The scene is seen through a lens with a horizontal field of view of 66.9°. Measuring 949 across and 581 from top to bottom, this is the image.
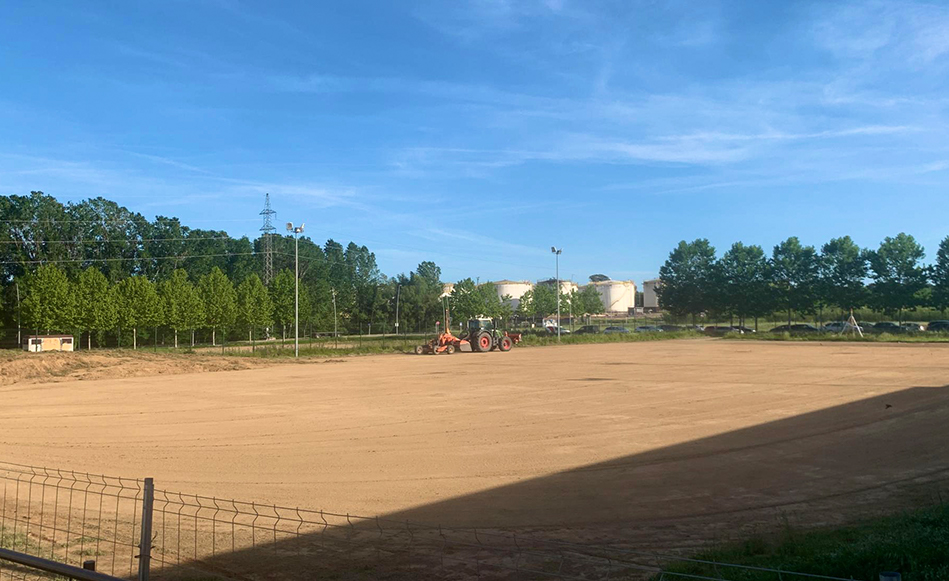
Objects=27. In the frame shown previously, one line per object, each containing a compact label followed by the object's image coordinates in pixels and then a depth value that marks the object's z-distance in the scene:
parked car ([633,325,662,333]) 87.09
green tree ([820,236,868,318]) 82.12
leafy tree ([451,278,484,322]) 84.06
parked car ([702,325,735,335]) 87.56
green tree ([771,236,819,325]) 86.19
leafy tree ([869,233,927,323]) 77.25
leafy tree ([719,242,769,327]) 90.75
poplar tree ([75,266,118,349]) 61.31
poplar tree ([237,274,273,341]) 71.62
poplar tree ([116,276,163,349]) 63.28
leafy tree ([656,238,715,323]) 102.12
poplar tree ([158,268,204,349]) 65.56
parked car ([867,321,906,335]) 69.75
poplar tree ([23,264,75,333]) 59.88
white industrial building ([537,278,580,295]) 141.55
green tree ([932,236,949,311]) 75.00
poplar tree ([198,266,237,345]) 68.81
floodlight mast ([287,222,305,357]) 46.00
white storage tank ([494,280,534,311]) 158.31
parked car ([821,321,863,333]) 67.12
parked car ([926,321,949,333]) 69.51
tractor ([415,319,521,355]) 49.38
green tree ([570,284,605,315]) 107.50
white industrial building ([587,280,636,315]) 165.50
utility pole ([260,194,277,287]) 82.91
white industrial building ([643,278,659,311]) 166.88
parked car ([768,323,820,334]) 75.66
